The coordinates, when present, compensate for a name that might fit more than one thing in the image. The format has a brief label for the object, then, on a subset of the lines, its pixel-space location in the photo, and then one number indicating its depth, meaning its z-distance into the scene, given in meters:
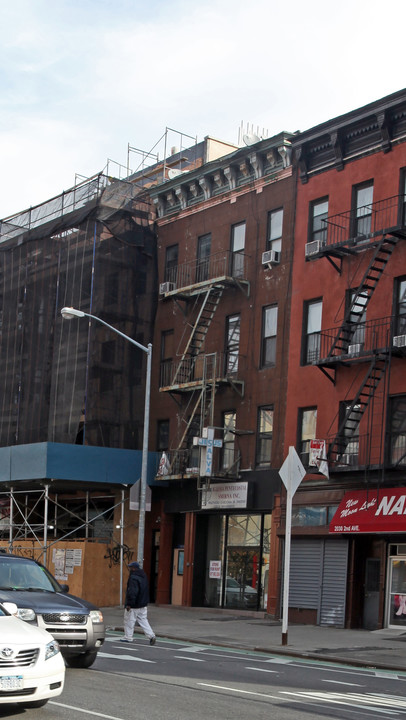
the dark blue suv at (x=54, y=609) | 14.54
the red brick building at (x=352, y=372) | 27.61
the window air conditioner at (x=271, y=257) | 33.03
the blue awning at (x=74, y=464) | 34.44
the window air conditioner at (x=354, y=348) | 28.94
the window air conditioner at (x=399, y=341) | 26.88
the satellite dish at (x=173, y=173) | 40.56
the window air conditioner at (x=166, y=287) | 37.69
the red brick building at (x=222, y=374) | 32.88
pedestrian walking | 21.69
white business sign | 32.81
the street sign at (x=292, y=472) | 22.59
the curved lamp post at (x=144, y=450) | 28.50
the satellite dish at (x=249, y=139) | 36.00
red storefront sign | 26.20
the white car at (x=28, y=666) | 9.89
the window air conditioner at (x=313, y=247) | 30.92
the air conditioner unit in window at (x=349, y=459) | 28.64
